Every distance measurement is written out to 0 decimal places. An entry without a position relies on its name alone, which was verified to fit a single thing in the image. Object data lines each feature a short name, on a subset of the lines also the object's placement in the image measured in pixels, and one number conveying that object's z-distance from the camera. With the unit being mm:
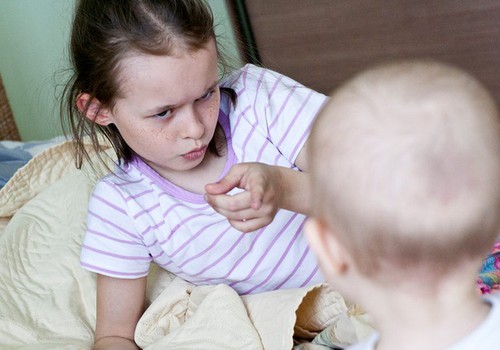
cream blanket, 1111
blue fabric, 1864
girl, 1108
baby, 582
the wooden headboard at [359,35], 1966
